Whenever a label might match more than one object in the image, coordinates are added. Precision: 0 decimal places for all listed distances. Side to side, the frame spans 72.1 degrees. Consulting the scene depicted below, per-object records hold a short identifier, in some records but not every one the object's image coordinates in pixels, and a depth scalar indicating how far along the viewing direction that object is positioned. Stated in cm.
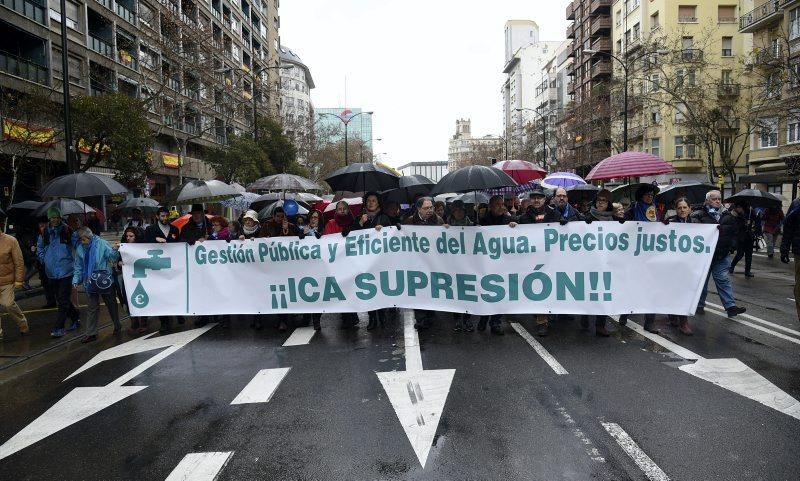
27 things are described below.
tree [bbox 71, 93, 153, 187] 1956
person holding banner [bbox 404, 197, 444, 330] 769
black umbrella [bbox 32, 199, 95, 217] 973
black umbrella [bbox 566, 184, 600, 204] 1248
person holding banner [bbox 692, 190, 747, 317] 789
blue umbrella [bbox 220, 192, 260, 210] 1758
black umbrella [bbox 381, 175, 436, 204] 1270
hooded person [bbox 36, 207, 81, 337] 821
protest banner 715
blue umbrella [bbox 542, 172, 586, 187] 1348
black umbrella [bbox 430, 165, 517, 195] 762
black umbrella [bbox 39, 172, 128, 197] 845
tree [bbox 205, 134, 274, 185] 3067
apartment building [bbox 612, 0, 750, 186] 4425
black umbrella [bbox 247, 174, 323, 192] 1331
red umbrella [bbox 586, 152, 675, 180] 1038
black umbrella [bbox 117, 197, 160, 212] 1242
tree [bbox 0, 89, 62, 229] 1680
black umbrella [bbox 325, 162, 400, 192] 1004
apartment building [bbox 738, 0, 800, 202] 3073
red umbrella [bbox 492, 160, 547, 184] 1430
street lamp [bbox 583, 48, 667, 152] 2705
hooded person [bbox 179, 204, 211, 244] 842
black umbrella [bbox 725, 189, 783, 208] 1003
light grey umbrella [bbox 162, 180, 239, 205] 1016
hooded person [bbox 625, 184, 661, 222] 805
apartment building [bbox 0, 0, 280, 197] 2398
